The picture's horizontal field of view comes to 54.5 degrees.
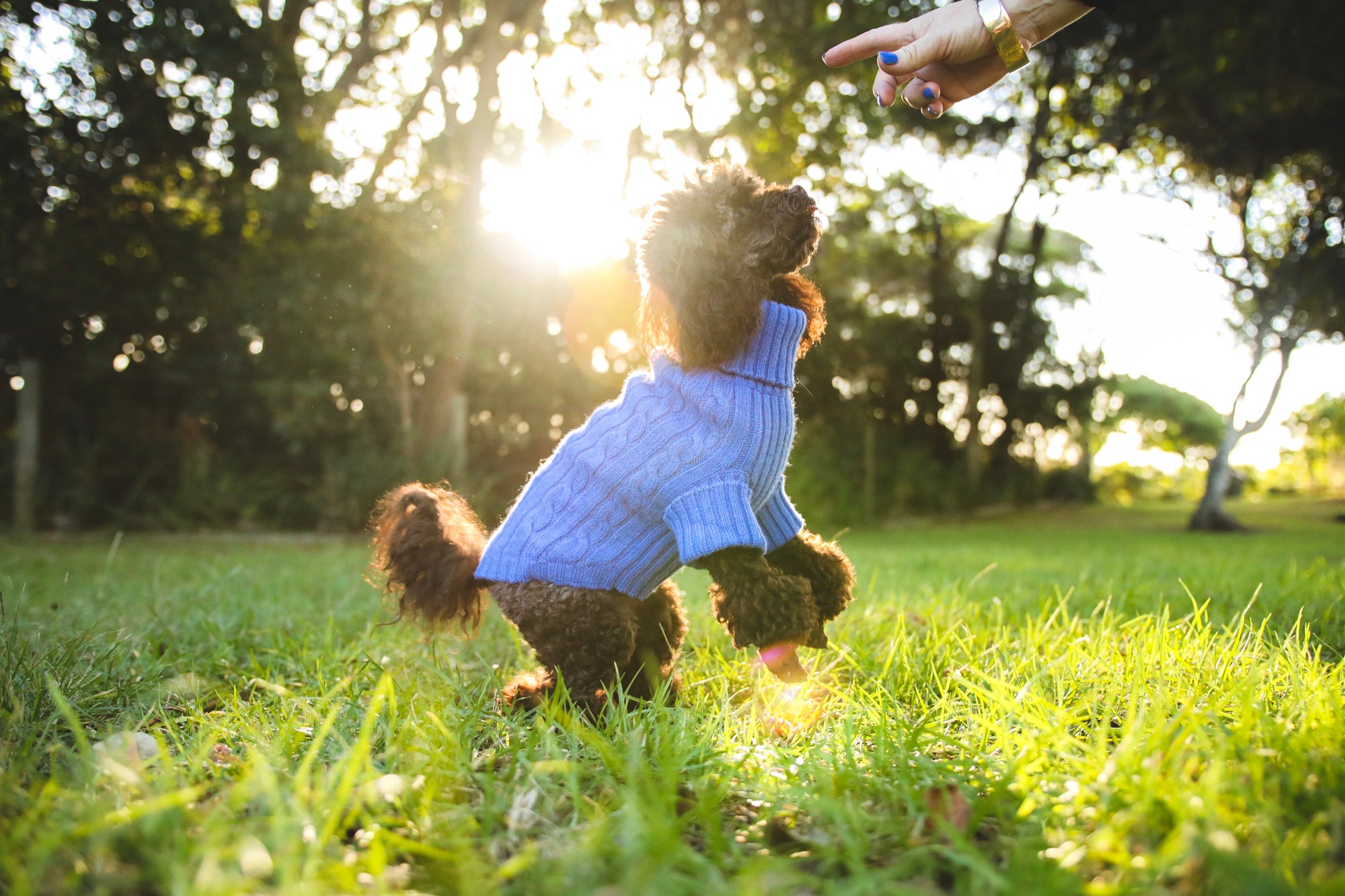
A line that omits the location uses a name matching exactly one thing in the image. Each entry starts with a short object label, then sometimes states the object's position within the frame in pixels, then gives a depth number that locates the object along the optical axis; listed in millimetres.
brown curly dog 962
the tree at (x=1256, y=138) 7186
